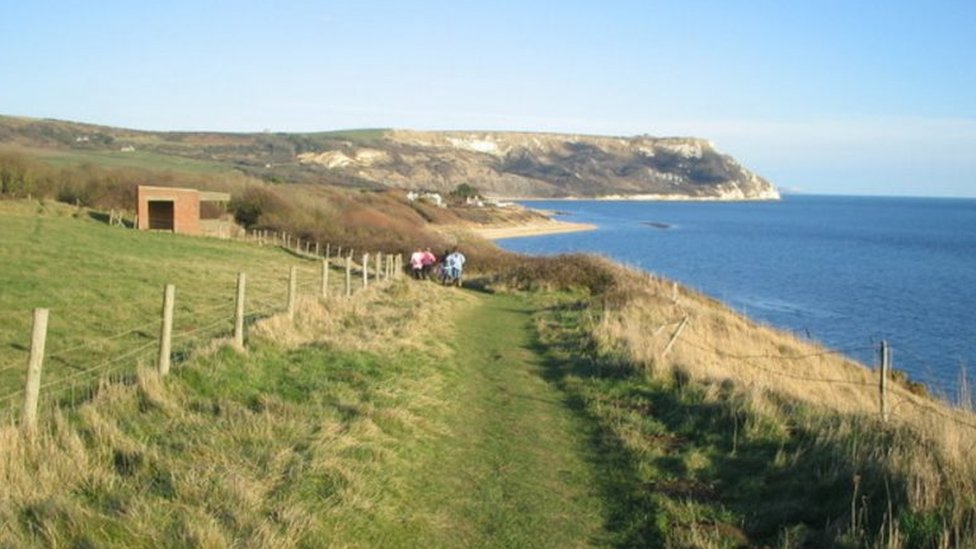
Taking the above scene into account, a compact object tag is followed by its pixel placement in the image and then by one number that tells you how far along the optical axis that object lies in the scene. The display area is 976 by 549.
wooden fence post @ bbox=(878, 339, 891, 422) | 10.16
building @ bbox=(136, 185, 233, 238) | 47.34
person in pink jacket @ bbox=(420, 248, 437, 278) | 33.29
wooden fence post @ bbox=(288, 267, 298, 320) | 16.01
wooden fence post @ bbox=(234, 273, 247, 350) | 12.30
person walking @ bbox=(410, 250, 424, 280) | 32.84
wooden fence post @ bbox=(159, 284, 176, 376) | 10.33
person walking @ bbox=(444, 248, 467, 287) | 31.30
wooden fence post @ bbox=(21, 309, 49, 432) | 8.14
